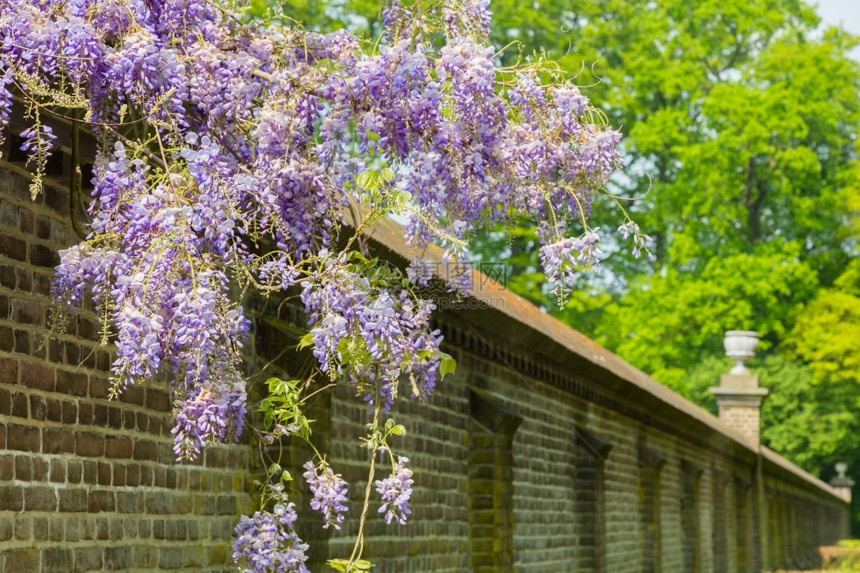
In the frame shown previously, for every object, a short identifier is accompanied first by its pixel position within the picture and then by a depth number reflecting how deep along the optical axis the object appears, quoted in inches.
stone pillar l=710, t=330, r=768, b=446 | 1013.8
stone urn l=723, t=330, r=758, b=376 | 988.6
